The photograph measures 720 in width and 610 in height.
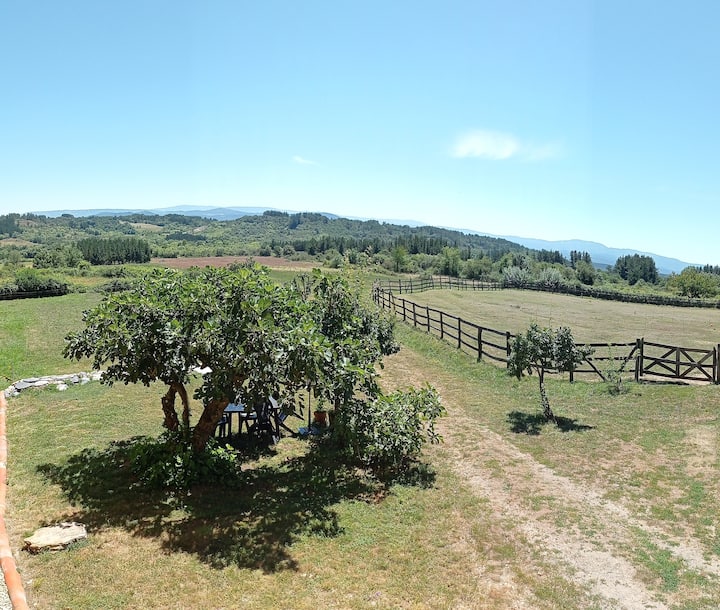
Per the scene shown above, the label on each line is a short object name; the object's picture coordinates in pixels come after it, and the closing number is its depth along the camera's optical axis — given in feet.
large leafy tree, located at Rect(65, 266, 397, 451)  22.61
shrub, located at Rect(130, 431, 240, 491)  26.30
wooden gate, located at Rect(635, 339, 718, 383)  46.37
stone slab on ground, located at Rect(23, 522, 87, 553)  20.67
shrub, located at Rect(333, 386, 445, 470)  28.73
